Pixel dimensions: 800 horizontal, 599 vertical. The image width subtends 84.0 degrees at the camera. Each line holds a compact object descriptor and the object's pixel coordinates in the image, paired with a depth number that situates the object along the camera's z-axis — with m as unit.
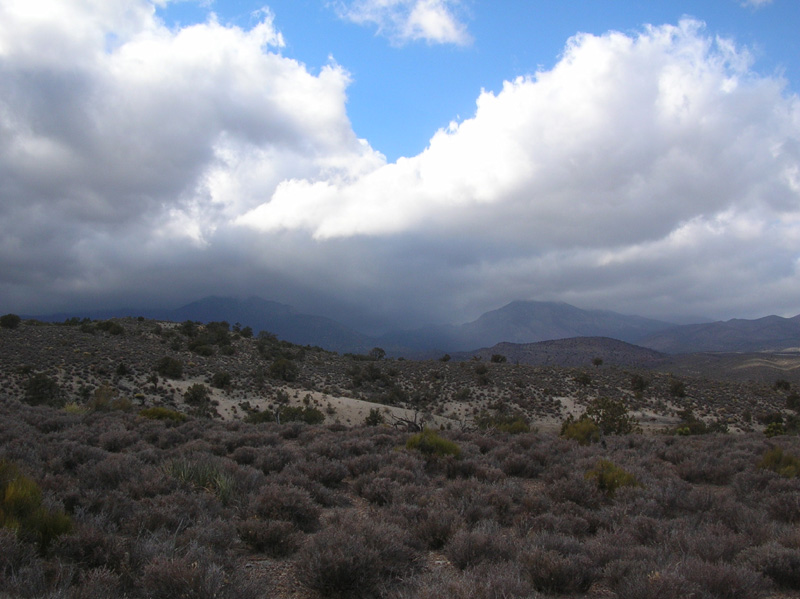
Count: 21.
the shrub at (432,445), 12.38
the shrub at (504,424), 20.49
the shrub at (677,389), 48.84
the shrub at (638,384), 49.78
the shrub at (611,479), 9.50
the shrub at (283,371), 48.81
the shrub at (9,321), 51.56
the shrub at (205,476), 7.79
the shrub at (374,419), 30.43
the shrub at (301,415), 28.97
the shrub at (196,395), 36.44
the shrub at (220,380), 42.59
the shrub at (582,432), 18.33
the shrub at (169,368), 42.28
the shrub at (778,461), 11.27
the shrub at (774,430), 28.74
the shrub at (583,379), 52.13
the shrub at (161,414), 18.92
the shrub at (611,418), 23.61
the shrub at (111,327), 57.56
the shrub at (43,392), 29.88
